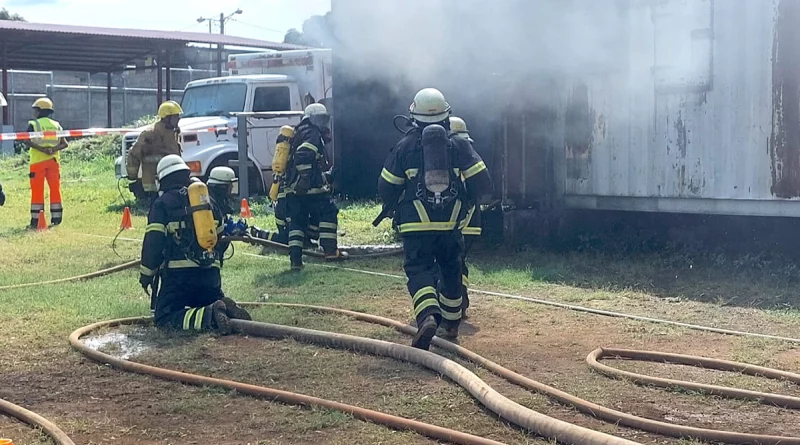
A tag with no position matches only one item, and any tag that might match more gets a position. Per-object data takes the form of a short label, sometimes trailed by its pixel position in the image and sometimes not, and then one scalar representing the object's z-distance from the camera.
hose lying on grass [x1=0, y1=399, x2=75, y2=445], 4.11
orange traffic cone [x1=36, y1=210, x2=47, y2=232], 12.18
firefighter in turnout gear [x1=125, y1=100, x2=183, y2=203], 9.90
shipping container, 8.66
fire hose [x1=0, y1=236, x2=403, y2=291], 8.44
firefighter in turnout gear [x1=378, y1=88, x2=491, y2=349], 5.88
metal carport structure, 22.45
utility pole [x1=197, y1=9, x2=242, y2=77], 54.00
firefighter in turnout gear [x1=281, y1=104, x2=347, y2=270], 9.14
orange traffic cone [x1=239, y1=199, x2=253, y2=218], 13.05
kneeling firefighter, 6.33
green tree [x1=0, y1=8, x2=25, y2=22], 47.58
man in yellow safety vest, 12.30
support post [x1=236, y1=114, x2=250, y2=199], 13.97
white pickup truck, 14.69
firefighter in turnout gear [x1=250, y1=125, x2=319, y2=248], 9.70
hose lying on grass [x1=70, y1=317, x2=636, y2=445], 4.03
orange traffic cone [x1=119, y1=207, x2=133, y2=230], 11.55
